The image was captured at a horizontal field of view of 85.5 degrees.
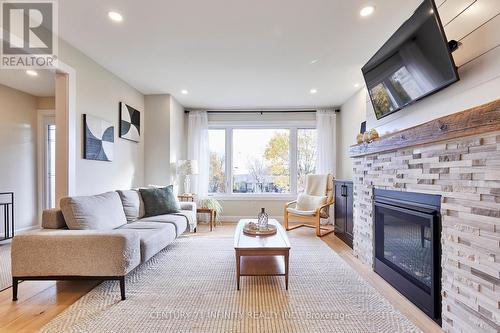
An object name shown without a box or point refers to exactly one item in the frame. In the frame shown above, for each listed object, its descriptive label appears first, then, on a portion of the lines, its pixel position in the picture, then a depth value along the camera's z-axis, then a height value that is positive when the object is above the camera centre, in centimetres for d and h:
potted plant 499 -67
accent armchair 450 -63
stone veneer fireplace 143 -19
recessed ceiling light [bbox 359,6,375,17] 229 +135
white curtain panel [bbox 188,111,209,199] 557 +44
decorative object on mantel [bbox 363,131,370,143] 293 +32
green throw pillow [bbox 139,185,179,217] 377 -47
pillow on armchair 479 -62
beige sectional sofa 215 -68
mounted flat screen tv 179 +81
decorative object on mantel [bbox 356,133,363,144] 314 +33
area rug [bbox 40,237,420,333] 181 -106
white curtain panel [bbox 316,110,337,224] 552 +57
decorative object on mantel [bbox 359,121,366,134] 407 +61
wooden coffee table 235 -74
